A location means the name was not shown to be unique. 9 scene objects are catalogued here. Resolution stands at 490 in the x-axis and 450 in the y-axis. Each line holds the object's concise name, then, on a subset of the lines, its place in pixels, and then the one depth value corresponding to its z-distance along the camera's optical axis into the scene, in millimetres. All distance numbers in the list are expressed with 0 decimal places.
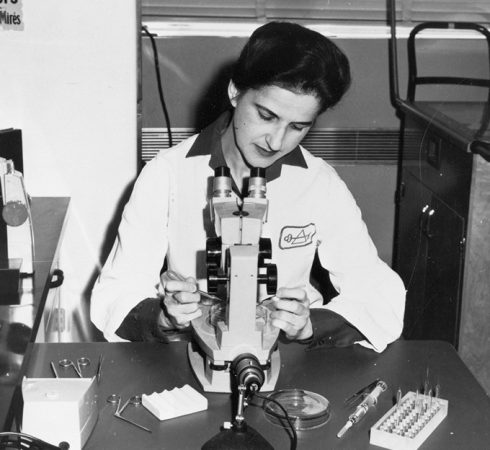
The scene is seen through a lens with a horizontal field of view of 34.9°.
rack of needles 1188
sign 2268
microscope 1231
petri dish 1243
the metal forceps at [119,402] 1257
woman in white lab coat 1602
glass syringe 1236
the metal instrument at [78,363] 1417
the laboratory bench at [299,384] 1205
